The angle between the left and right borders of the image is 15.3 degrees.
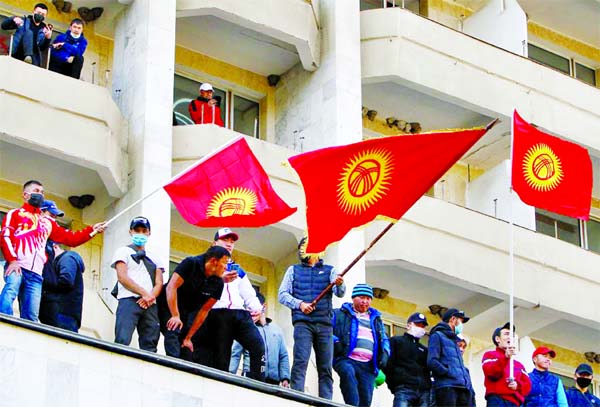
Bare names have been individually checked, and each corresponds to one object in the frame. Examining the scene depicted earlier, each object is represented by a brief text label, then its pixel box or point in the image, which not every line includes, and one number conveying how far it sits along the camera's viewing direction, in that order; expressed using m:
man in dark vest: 22.62
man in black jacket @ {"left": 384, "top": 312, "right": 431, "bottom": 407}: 23.19
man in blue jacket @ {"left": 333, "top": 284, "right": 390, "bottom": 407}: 22.95
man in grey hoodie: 22.81
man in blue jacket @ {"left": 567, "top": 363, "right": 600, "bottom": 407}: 24.44
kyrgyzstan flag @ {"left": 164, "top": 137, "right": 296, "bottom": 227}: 23.03
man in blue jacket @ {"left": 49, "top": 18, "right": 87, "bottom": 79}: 26.03
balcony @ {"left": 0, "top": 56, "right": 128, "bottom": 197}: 25.34
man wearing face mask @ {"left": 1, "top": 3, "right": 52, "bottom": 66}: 25.50
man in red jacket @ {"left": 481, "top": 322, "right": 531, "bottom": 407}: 23.41
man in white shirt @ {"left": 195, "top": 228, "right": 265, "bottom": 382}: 21.72
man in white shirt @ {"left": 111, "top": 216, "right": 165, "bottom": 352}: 21.33
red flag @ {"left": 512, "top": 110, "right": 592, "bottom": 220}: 25.27
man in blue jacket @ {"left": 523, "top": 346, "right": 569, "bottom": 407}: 23.94
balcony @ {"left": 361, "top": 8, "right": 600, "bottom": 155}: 29.06
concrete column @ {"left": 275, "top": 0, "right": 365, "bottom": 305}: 28.20
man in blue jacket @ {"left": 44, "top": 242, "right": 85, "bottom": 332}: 21.22
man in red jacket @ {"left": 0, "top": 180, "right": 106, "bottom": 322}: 20.73
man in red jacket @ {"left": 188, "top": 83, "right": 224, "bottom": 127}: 27.09
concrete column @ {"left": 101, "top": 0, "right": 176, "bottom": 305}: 25.81
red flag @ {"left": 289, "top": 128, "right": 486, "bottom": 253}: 22.88
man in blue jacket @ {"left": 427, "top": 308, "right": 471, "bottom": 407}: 22.98
